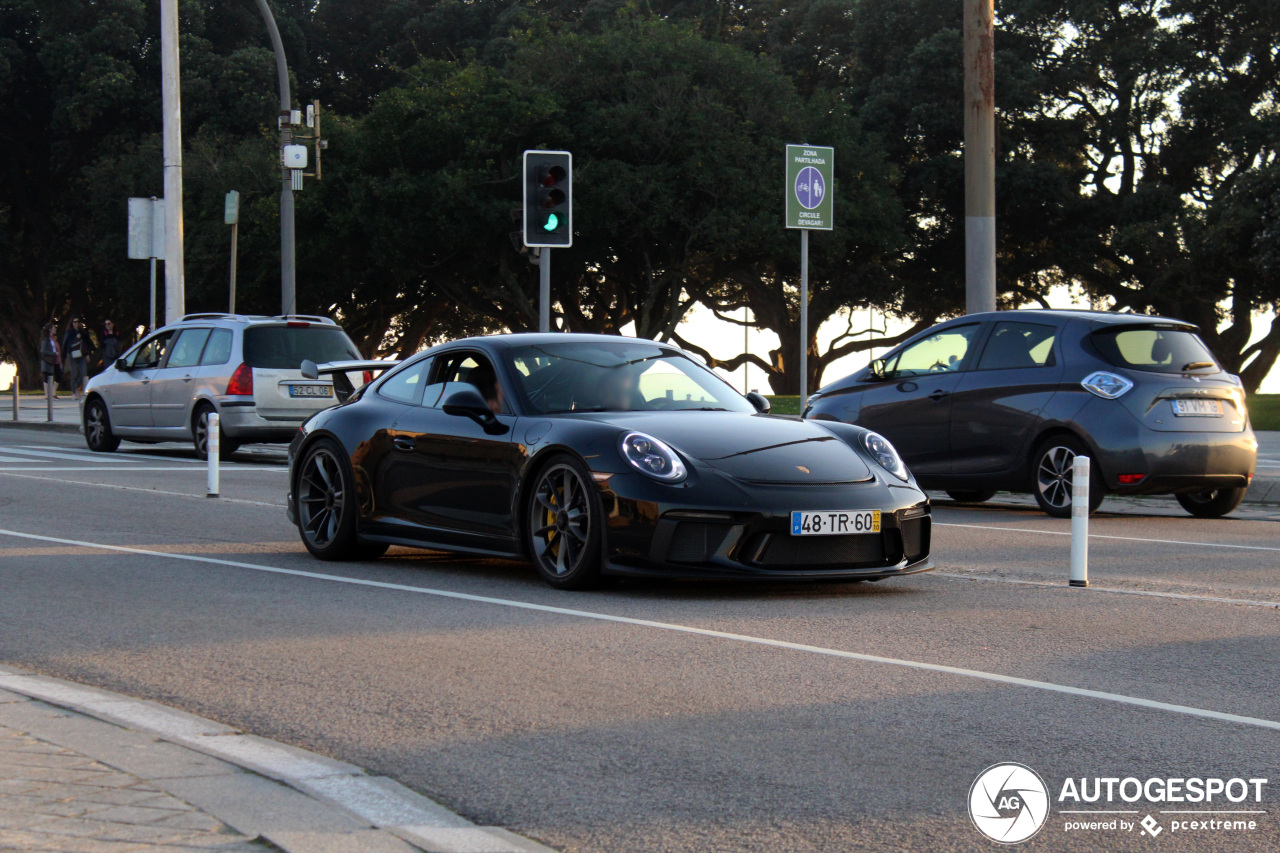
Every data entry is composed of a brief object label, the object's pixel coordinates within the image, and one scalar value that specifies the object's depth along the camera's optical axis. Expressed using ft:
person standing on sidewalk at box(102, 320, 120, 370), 136.15
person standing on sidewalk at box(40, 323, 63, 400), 114.32
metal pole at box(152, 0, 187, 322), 89.66
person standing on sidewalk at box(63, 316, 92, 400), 135.54
